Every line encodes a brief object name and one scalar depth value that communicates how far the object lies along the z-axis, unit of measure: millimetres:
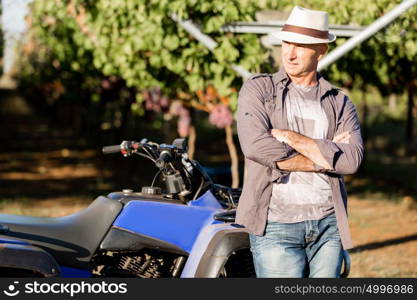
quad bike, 7703
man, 6910
